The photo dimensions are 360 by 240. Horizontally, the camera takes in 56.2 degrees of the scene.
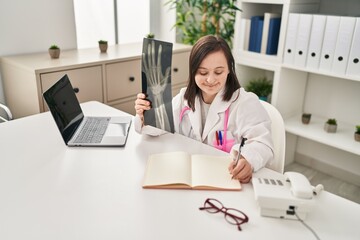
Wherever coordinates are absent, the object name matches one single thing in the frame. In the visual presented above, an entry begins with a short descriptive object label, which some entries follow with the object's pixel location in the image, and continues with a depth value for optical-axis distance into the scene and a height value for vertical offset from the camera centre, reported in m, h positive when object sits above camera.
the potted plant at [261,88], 2.60 -0.52
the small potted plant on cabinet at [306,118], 2.42 -0.68
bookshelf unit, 2.23 -0.54
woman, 1.28 -0.37
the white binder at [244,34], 2.45 -0.11
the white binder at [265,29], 2.29 -0.07
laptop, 1.34 -0.48
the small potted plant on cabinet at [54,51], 2.11 -0.23
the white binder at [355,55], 1.93 -0.19
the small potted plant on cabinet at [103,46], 2.37 -0.22
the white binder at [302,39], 2.11 -0.12
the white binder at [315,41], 2.06 -0.13
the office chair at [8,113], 1.92 -0.55
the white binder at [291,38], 2.16 -0.12
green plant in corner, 2.66 -0.02
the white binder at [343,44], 1.95 -0.13
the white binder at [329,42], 2.01 -0.13
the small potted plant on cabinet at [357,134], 2.15 -0.69
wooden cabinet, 1.92 -0.37
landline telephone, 0.90 -0.46
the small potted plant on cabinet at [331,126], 2.28 -0.68
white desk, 0.87 -0.52
